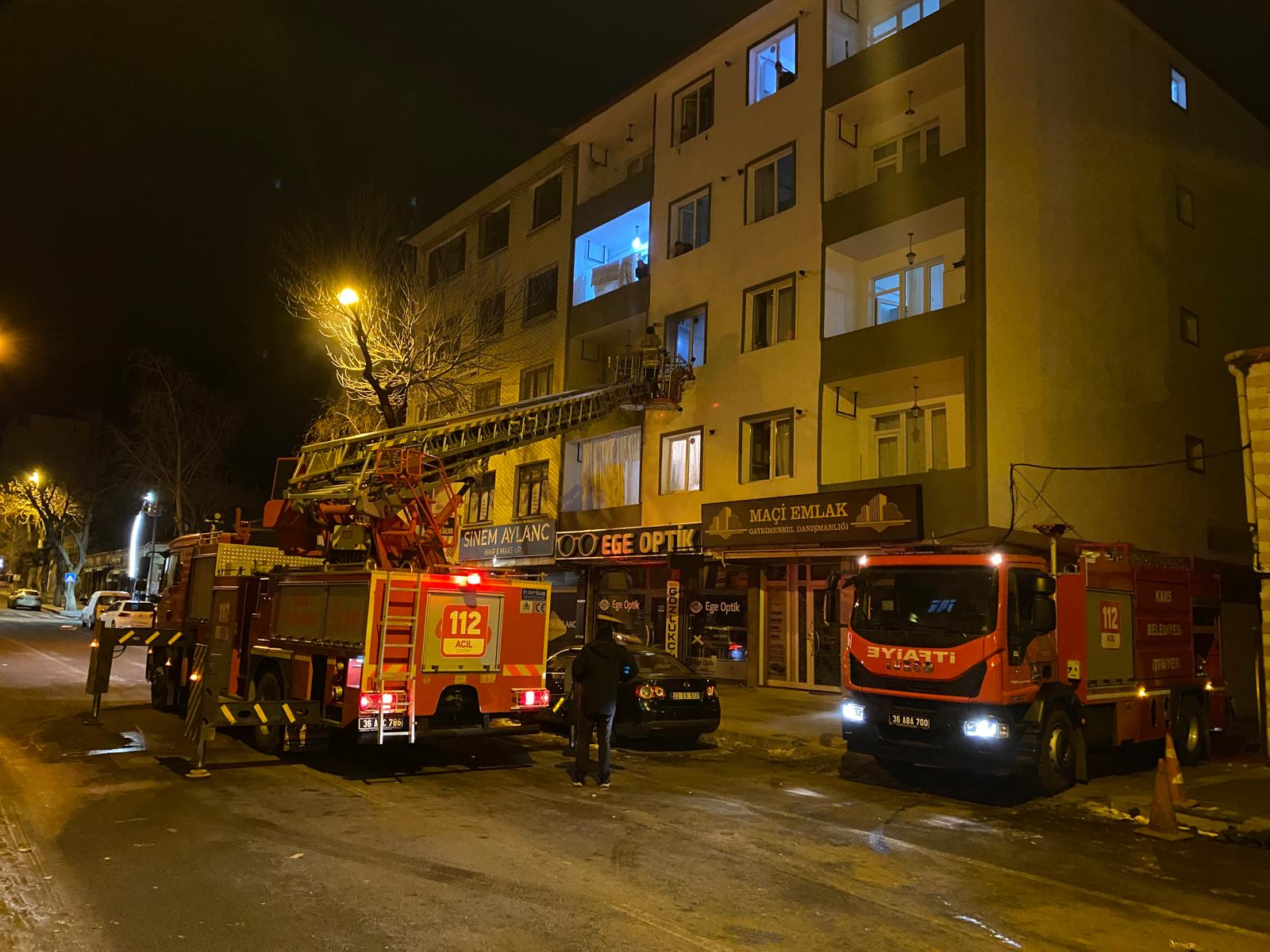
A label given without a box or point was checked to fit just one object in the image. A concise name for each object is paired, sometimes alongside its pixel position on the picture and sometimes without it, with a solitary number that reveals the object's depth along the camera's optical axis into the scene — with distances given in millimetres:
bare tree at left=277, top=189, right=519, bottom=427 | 22094
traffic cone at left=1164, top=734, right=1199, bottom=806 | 8469
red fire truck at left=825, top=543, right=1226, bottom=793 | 9398
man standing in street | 9469
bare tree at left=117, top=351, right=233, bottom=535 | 36844
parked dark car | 11961
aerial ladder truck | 9266
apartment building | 16406
